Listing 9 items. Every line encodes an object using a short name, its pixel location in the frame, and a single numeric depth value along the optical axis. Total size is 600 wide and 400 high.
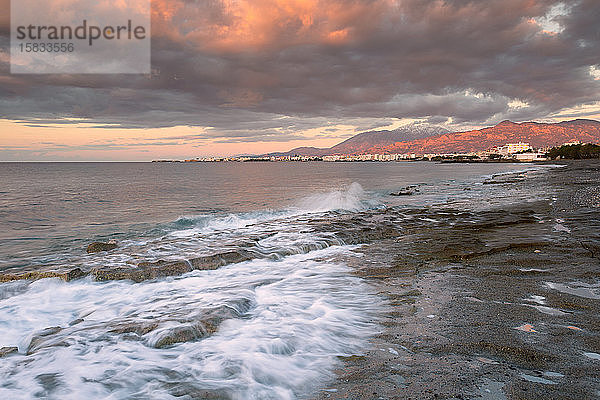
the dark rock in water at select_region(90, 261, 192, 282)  8.36
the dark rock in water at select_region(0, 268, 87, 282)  8.30
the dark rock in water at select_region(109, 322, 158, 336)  5.41
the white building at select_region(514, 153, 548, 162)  143.00
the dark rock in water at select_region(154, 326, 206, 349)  5.00
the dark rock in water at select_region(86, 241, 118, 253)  11.73
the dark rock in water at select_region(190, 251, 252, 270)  9.27
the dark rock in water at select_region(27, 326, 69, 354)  5.04
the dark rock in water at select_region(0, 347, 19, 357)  4.83
